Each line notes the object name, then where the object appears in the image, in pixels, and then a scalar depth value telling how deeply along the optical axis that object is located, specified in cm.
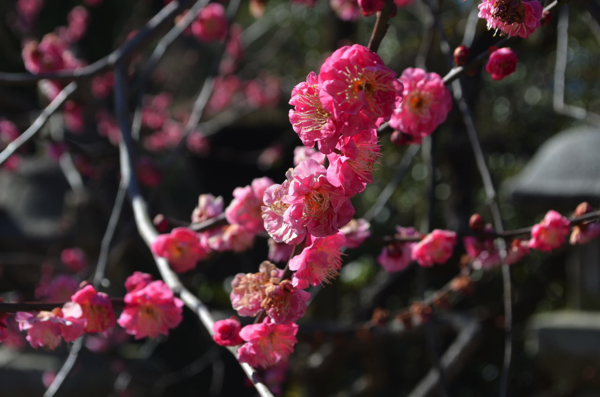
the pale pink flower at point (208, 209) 72
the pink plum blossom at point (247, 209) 70
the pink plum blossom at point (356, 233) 70
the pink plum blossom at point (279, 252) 70
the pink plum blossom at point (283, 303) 62
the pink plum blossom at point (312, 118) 59
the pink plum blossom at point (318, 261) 61
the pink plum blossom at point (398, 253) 73
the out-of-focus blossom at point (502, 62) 65
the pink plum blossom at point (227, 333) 64
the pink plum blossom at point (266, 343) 63
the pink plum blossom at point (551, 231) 69
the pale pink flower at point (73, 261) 139
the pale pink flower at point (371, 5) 63
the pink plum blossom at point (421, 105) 66
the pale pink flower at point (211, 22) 119
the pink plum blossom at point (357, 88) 59
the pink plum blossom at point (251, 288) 64
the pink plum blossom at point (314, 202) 60
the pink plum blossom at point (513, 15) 61
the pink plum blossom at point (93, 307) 66
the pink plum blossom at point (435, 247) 70
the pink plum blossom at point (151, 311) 68
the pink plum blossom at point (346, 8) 110
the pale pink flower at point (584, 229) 69
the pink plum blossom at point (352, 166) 60
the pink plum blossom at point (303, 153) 67
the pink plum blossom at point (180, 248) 70
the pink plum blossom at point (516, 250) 71
